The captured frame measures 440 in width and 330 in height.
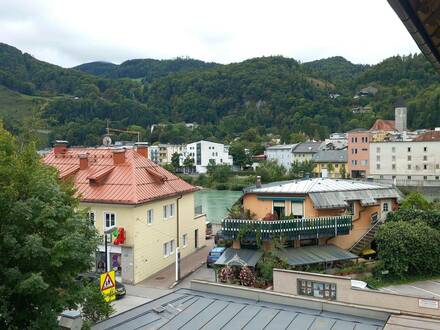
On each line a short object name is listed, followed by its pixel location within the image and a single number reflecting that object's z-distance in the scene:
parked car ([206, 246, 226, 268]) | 24.08
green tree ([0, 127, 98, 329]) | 9.31
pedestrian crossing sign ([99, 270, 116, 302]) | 13.94
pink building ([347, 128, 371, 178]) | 77.88
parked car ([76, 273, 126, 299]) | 19.62
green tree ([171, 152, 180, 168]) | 101.75
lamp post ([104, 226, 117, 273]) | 19.10
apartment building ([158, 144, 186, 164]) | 113.39
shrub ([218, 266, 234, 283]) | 19.38
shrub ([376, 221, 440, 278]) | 20.20
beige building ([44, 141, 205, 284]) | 22.17
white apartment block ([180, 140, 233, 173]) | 102.94
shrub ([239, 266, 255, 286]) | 19.05
